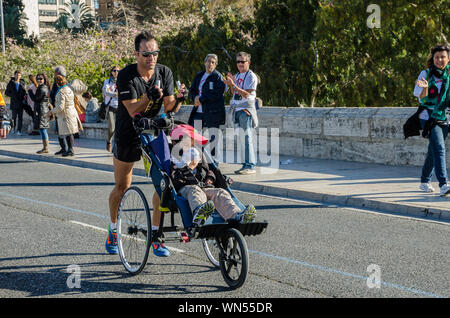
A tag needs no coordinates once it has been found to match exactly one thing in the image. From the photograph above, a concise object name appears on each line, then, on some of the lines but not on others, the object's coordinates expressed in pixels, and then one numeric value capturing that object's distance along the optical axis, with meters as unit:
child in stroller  5.16
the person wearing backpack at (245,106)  11.58
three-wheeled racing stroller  5.15
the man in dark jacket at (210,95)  11.41
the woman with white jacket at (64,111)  14.62
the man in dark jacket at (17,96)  21.59
